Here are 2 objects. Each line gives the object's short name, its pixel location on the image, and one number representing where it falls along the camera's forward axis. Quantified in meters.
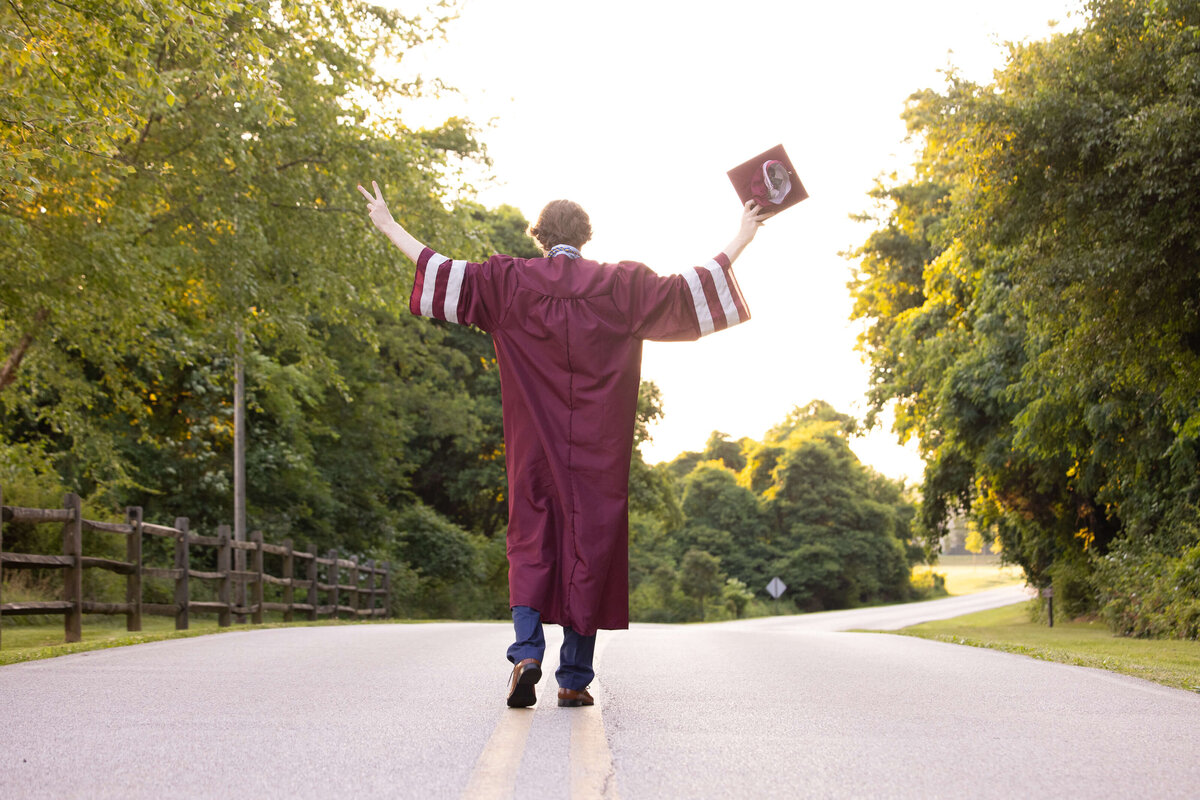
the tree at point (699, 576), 57.84
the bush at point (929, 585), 78.94
